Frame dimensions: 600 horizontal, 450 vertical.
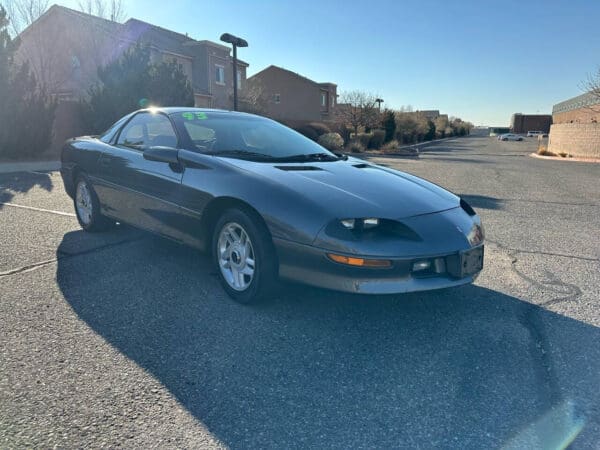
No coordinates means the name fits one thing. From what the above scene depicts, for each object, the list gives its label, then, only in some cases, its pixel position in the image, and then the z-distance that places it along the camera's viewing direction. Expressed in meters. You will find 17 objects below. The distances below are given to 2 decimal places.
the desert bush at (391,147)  27.33
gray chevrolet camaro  2.72
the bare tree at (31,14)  22.75
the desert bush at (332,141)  23.84
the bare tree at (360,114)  31.14
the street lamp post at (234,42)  13.05
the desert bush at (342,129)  30.44
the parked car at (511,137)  65.81
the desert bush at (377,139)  28.58
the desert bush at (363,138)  27.48
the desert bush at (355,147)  25.25
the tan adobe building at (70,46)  22.88
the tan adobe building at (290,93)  45.22
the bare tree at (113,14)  23.77
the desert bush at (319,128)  28.27
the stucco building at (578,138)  22.75
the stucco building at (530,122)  95.31
